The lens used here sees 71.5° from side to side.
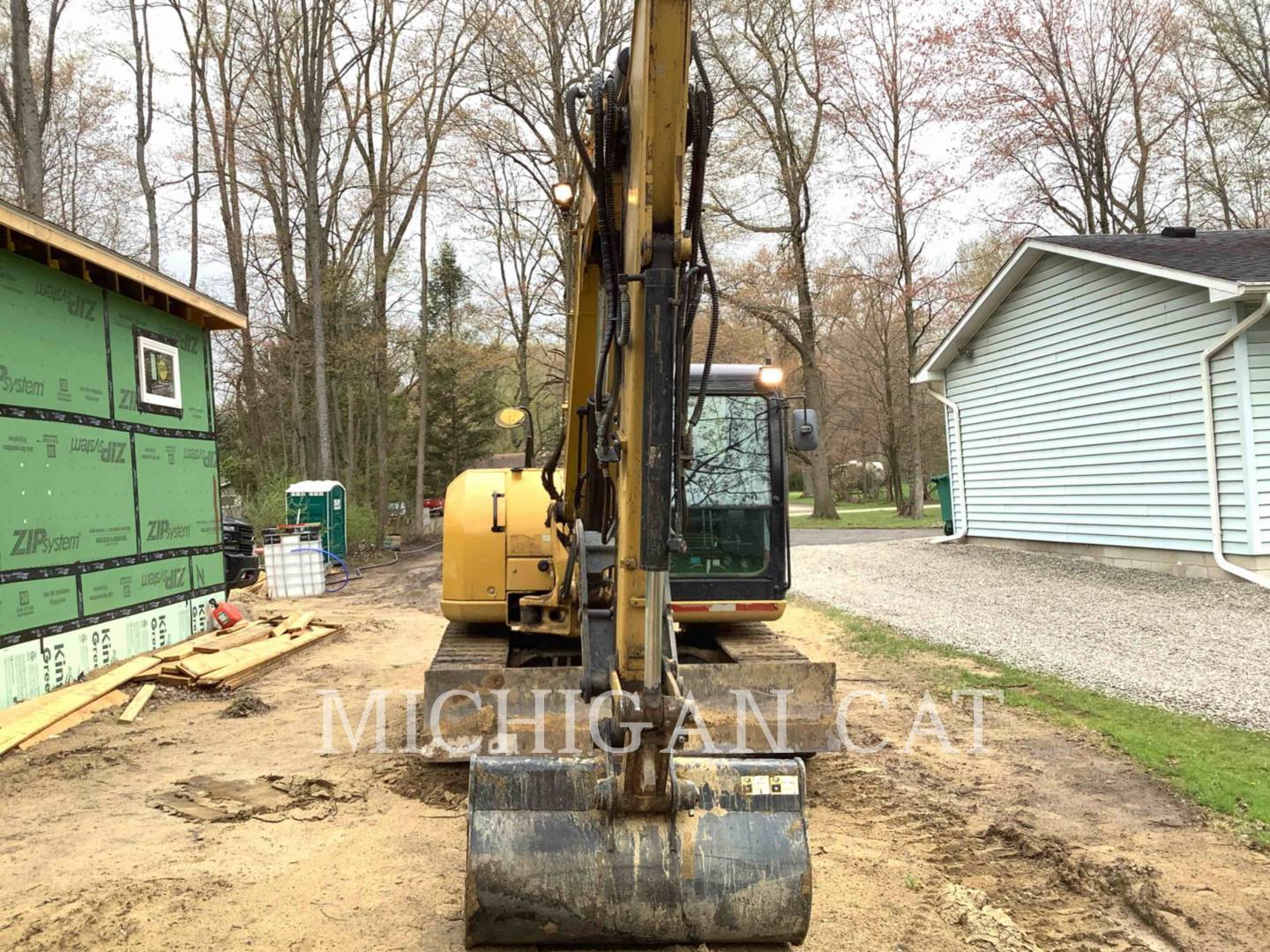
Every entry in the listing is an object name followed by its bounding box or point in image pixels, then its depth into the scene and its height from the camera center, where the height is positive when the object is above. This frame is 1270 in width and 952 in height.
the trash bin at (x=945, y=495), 18.42 -0.57
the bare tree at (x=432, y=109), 23.58 +10.66
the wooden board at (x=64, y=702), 6.09 -1.46
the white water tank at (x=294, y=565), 14.05 -1.01
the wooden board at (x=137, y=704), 6.83 -1.56
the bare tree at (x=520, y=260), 27.17 +7.56
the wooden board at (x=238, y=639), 8.97 -1.44
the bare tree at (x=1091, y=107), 24.14 +9.94
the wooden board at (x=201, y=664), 7.94 -1.46
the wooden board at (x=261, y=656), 7.98 -1.54
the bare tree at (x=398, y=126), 23.42 +10.28
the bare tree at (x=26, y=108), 16.39 +7.70
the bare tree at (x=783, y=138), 25.47 +10.17
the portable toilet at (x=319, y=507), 16.95 -0.11
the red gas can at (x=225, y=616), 10.25 -1.28
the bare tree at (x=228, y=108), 22.69 +10.77
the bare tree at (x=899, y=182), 26.62 +9.08
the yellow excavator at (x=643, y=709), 2.96 -0.81
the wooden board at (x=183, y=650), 8.47 -1.42
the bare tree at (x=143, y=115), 23.22 +10.53
